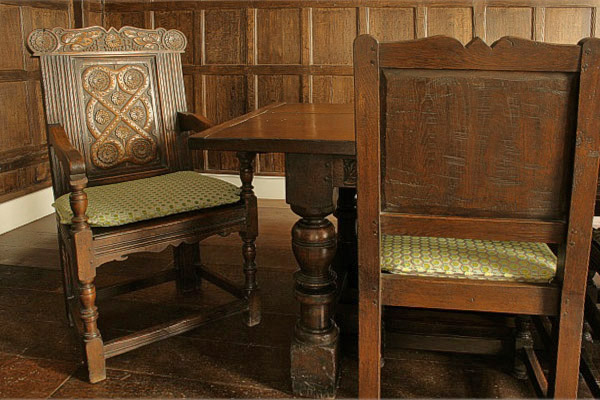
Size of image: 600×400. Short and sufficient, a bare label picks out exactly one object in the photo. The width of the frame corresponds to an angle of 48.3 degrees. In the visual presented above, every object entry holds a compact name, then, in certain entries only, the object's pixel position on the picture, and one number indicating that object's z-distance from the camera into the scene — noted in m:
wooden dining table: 1.80
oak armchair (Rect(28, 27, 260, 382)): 2.12
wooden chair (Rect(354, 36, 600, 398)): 1.42
